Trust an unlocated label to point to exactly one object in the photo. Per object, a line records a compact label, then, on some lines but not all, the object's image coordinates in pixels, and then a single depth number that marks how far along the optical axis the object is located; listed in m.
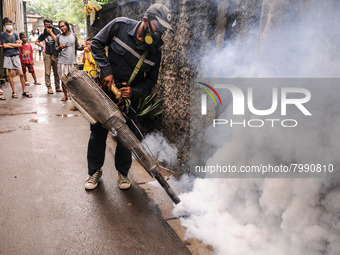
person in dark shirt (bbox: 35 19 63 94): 8.85
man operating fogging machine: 2.92
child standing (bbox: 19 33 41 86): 10.05
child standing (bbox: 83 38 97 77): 7.42
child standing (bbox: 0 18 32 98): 8.24
